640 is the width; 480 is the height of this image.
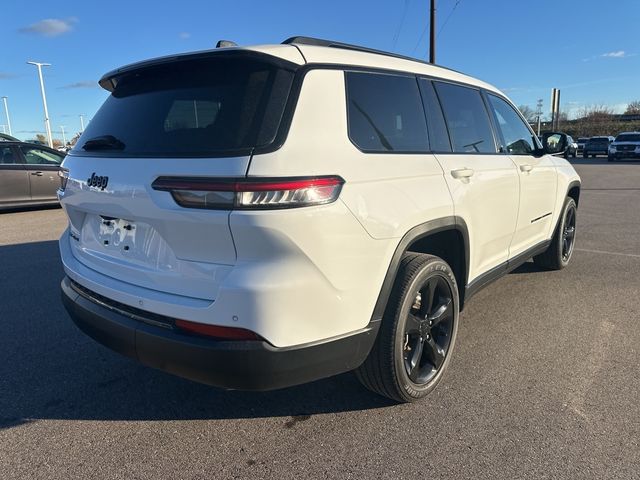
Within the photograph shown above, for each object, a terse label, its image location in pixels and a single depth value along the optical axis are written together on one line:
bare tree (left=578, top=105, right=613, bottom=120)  66.75
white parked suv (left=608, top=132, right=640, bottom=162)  29.56
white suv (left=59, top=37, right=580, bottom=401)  2.00
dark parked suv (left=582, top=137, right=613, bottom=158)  36.41
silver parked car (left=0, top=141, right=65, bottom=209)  9.98
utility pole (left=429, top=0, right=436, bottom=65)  20.05
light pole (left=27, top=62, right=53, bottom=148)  43.97
